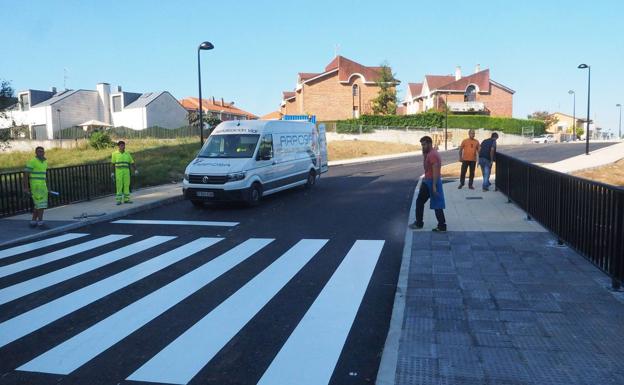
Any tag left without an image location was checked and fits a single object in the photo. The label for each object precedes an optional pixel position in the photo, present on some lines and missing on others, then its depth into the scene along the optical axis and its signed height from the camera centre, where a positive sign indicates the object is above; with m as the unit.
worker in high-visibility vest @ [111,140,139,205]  13.62 -0.73
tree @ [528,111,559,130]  94.72 +3.80
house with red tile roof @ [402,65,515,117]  65.06 +5.59
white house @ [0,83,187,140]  62.44 +4.35
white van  12.91 -0.55
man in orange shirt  15.12 -0.41
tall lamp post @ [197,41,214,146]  18.59 +3.41
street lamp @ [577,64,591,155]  29.66 +3.32
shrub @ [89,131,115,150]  39.06 +0.23
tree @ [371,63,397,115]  60.53 +5.19
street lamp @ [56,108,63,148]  62.38 +4.01
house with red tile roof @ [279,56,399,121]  63.03 +5.93
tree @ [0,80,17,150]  17.47 +1.54
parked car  61.94 -0.29
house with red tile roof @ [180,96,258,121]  81.56 +5.64
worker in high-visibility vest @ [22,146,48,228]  10.49 -0.77
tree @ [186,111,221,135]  56.57 +2.75
